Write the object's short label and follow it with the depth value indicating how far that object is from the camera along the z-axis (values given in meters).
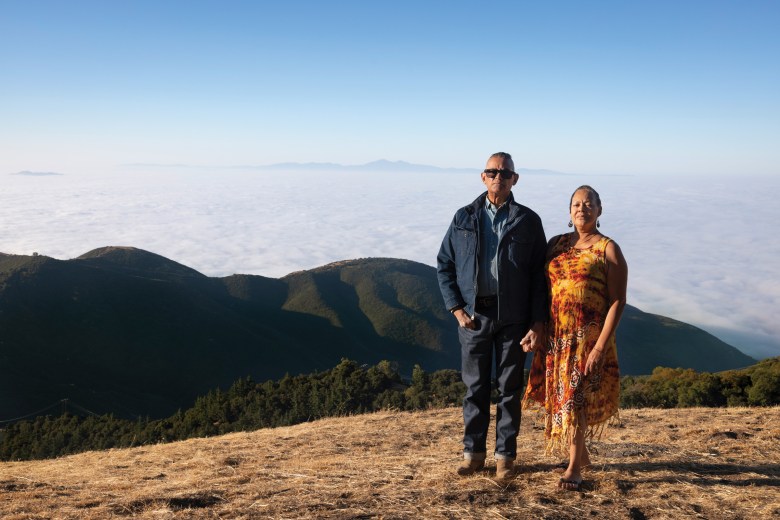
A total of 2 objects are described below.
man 4.36
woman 4.21
